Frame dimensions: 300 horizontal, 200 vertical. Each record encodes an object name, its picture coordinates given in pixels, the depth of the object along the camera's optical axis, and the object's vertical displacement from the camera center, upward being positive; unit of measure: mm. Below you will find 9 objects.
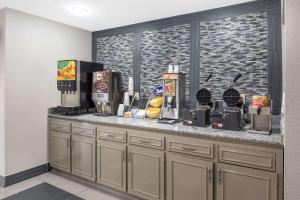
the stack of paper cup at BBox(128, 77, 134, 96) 3129 +182
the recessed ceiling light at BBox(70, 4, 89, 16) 2627 +1139
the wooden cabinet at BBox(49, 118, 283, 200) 1636 -634
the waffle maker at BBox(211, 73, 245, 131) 1942 -140
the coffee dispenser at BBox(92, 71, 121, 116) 3033 +77
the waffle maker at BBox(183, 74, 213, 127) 2135 -142
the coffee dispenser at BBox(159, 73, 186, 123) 2455 +6
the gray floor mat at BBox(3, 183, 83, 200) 2436 -1161
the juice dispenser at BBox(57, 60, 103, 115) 2996 +180
